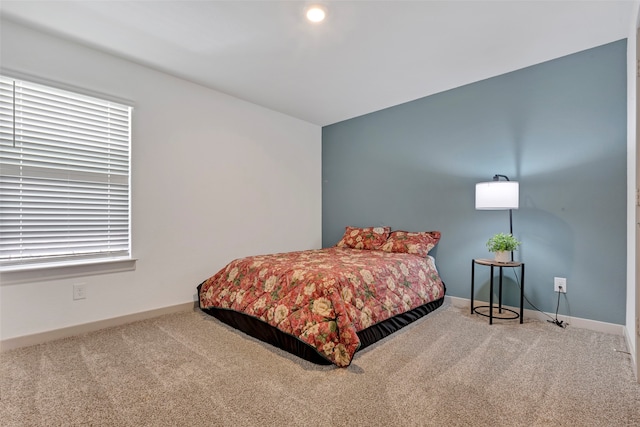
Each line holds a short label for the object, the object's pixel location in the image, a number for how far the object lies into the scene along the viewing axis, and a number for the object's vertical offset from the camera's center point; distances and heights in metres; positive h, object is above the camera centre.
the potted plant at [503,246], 2.77 -0.33
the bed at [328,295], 2.05 -0.71
